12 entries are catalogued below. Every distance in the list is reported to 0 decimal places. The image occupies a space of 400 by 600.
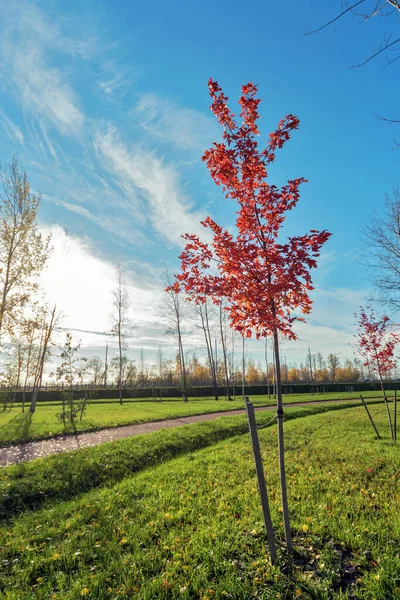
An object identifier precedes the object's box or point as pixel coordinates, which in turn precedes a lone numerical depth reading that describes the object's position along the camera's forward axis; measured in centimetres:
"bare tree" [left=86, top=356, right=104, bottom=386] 5168
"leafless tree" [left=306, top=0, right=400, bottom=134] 383
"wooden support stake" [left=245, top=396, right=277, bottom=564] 358
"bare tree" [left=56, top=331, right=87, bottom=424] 1803
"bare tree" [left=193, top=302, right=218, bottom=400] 3419
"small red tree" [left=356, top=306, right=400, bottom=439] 1277
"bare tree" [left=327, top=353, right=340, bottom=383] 9235
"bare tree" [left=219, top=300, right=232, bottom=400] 3439
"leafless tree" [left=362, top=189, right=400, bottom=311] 1379
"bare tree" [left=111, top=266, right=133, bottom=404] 3303
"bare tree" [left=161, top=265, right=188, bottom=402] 3189
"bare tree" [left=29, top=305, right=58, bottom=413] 2264
